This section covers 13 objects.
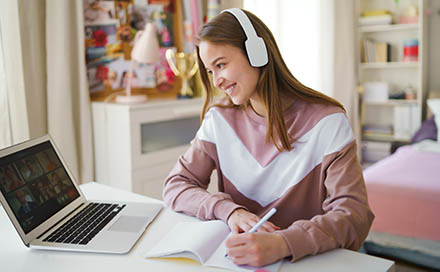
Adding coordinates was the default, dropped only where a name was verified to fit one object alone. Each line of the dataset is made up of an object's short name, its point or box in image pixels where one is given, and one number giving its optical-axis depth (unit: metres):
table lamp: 2.41
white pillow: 3.33
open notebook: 0.89
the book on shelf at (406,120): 3.91
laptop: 0.99
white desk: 0.87
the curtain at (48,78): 2.05
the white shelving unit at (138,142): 2.34
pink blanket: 2.10
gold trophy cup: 2.78
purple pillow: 3.33
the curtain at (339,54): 3.77
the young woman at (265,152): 1.08
